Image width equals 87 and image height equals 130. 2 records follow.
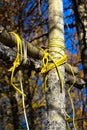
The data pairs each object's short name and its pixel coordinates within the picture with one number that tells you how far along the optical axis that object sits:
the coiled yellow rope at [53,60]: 2.30
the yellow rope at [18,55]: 2.36
